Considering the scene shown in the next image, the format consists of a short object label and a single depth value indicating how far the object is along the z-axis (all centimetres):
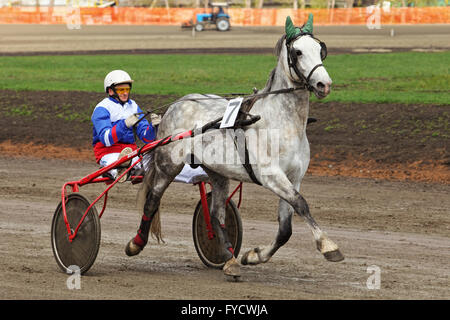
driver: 1415
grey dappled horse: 1184
